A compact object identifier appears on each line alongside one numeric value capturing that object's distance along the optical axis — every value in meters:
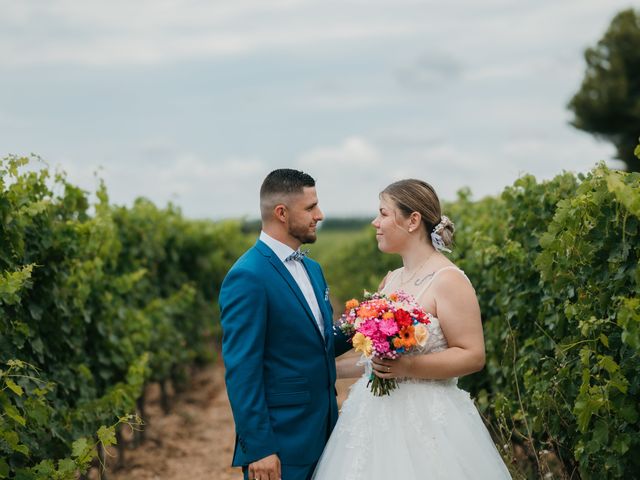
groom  3.85
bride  3.89
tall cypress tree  35.09
